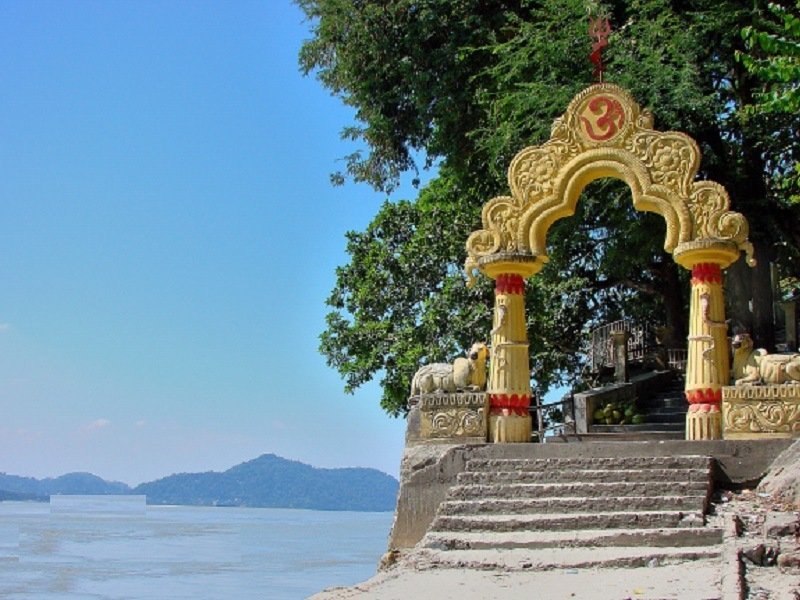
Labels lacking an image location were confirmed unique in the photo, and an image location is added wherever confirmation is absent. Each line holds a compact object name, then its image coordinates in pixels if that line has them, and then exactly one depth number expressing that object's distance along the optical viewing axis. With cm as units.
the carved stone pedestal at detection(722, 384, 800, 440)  1188
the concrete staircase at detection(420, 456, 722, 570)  988
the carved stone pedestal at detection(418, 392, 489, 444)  1288
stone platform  1163
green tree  1681
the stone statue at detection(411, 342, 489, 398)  1312
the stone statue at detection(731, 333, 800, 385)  1203
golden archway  1270
